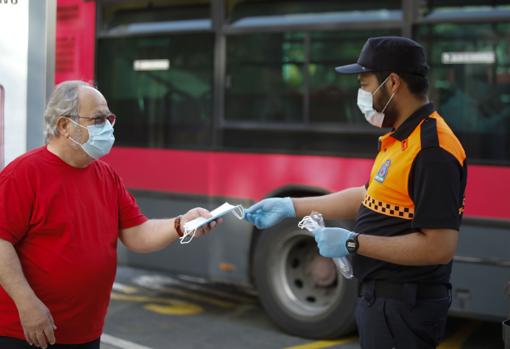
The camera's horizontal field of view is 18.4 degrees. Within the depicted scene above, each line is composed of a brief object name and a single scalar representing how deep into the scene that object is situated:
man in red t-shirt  5.49
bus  10.36
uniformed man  5.31
